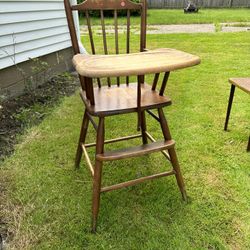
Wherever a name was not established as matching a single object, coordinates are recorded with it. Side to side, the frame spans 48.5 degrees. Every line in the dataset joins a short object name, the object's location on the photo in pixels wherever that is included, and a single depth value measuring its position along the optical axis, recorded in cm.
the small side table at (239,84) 179
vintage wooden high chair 110
